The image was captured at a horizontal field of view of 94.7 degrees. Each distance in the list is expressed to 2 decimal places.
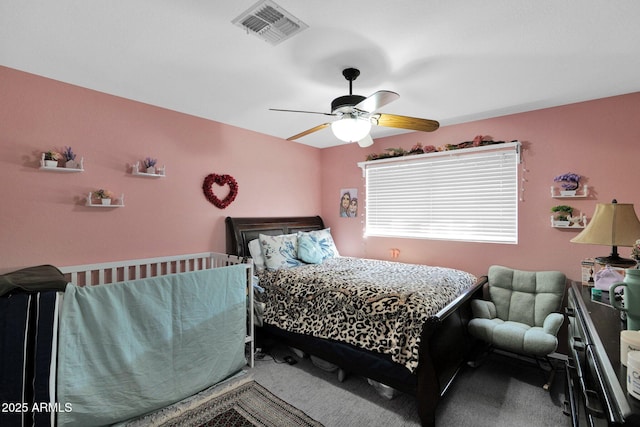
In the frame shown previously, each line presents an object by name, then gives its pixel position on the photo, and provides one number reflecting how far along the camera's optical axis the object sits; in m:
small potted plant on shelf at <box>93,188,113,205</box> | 2.50
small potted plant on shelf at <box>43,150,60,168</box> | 2.24
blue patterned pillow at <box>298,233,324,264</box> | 3.47
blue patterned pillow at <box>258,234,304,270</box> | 3.24
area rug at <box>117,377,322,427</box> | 1.99
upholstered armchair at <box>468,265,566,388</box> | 2.34
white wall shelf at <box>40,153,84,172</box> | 2.24
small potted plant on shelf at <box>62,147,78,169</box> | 2.36
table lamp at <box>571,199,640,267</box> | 1.69
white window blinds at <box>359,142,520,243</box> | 3.16
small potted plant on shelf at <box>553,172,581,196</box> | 2.73
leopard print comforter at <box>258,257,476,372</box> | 2.08
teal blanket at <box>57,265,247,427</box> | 1.77
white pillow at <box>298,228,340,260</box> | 3.78
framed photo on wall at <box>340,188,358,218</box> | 4.34
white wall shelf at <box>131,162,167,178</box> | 2.73
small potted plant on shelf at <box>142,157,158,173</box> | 2.79
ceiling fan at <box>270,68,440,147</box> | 2.12
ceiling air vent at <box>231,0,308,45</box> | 1.53
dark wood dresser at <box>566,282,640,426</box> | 0.91
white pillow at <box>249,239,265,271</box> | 3.29
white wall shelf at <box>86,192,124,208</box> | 2.48
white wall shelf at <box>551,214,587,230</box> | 2.73
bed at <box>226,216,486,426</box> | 1.93
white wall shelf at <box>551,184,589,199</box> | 2.71
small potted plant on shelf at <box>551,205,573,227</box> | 2.77
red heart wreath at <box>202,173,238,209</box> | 3.27
